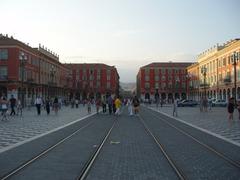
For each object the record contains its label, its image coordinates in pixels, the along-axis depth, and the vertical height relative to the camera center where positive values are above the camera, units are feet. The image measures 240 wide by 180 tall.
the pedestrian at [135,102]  70.64 -2.58
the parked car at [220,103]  135.40 -5.84
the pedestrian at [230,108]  51.49 -3.28
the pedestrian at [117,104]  74.59 -3.15
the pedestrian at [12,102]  64.62 -1.82
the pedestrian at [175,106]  67.46 -3.82
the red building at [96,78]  273.43 +18.79
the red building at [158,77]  279.11 +19.14
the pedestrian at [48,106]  72.10 -3.36
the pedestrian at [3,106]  52.50 -2.33
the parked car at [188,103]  148.63 -6.11
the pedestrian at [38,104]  70.51 -2.65
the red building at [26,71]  135.12 +15.30
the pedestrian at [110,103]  78.47 -2.93
